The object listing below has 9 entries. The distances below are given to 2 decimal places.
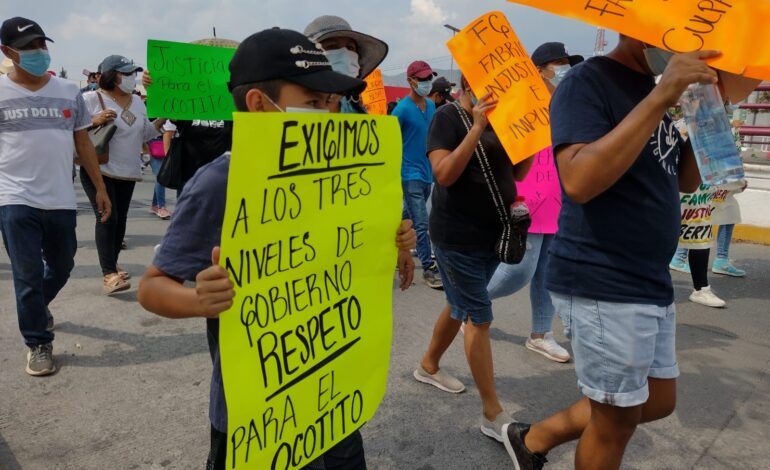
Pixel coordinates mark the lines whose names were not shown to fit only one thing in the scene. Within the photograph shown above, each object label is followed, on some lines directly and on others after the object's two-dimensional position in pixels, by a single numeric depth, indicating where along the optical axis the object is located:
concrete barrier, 7.69
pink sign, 3.33
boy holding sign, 1.40
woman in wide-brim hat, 2.91
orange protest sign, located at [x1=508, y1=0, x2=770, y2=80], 1.42
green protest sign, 4.09
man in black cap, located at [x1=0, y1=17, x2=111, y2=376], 3.21
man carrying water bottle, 1.57
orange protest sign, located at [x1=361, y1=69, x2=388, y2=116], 6.36
